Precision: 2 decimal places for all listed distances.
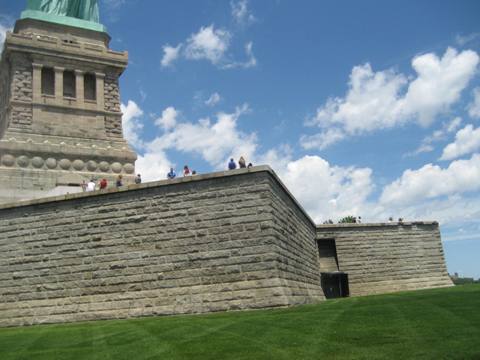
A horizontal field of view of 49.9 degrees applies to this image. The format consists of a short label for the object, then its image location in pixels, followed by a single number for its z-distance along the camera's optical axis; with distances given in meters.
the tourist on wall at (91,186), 24.12
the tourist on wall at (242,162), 20.03
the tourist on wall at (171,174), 22.27
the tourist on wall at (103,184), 22.58
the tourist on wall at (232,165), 20.56
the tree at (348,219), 64.64
